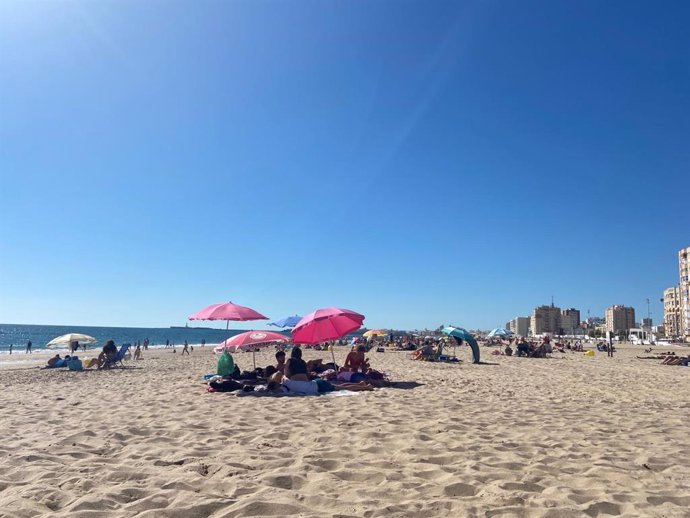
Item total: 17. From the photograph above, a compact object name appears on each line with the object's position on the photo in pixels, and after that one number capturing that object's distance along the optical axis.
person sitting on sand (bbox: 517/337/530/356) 26.09
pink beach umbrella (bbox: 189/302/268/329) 10.36
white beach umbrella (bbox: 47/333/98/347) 21.16
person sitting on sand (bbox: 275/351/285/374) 10.00
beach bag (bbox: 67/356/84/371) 17.20
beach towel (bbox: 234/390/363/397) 8.74
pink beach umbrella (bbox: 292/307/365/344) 9.75
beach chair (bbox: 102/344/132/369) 17.73
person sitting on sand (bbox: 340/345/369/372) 10.87
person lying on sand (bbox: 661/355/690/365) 21.74
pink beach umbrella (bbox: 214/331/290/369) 10.37
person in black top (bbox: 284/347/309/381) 9.22
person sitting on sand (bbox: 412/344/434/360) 20.08
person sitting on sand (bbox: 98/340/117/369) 17.50
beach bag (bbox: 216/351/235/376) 10.70
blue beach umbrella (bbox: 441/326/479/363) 18.39
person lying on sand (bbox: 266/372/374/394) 9.01
